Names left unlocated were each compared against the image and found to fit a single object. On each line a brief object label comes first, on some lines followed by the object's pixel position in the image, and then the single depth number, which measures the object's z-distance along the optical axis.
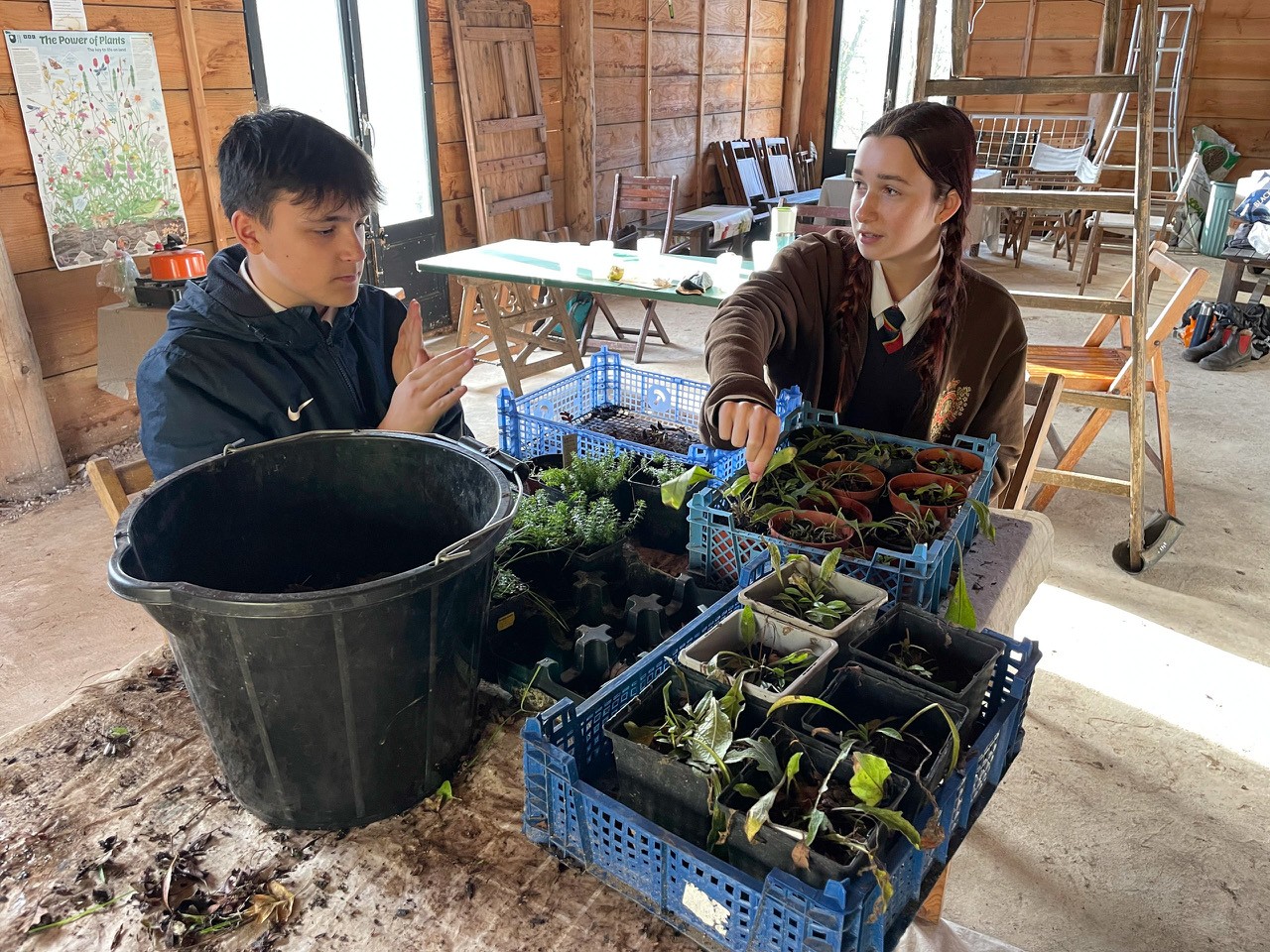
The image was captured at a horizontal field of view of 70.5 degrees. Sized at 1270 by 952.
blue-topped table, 4.05
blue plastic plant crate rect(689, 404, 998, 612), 1.28
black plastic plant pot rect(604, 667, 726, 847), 0.88
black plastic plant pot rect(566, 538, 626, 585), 1.41
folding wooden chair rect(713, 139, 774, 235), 8.36
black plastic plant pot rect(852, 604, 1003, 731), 1.03
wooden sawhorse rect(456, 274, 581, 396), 4.61
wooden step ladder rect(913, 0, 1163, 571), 2.33
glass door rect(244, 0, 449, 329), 4.59
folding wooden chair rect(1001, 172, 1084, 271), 7.91
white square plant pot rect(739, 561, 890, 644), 1.10
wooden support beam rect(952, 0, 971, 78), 2.36
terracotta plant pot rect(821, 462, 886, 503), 1.47
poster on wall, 3.53
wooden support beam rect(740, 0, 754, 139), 8.52
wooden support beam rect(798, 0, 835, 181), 9.29
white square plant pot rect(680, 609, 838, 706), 0.99
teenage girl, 1.74
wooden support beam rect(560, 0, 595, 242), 6.34
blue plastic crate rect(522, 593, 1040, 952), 0.79
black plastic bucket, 0.84
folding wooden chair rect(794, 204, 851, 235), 4.55
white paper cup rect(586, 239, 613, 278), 4.23
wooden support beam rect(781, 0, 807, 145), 9.16
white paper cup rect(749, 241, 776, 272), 4.02
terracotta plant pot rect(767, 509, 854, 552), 1.33
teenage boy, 1.34
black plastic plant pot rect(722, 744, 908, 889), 0.79
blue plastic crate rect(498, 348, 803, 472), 2.11
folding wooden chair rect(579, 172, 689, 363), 5.62
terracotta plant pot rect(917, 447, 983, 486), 1.59
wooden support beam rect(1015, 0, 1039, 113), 9.21
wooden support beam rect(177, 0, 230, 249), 3.97
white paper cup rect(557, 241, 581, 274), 4.30
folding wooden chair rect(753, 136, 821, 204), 8.83
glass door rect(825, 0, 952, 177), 9.09
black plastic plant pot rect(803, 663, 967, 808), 0.92
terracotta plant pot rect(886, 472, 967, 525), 1.41
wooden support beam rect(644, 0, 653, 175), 7.11
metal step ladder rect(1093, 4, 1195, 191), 8.26
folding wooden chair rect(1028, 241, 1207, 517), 2.99
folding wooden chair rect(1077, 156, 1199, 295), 6.53
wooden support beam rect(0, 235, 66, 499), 3.47
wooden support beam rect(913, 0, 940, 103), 2.31
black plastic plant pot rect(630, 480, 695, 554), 1.67
